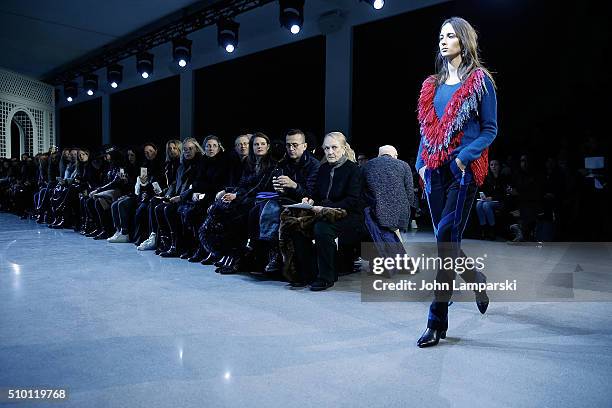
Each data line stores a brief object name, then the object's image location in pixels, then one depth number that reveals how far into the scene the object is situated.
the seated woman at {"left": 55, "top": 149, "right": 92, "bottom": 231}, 6.36
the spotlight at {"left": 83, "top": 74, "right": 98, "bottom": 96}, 10.95
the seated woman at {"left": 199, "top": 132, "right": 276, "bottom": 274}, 3.76
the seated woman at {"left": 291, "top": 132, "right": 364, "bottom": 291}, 3.17
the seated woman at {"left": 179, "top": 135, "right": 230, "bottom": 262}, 4.17
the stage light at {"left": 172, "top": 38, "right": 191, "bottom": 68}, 8.12
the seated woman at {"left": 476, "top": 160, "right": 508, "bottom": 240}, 5.91
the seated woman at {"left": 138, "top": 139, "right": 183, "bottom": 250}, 4.64
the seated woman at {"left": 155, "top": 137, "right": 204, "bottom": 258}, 4.40
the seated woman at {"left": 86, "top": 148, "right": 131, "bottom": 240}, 5.69
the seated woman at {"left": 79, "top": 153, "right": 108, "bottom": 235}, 6.01
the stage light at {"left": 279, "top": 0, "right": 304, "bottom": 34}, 6.25
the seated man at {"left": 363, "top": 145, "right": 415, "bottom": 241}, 3.47
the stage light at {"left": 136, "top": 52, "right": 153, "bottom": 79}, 9.06
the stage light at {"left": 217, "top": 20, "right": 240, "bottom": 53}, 7.23
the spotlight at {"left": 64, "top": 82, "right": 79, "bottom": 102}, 11.67
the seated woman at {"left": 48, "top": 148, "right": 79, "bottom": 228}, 6.66
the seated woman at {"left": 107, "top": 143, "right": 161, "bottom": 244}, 5.20
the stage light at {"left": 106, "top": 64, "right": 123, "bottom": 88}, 10.01
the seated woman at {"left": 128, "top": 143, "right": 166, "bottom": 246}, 5.07
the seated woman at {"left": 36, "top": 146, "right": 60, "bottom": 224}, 7.17
